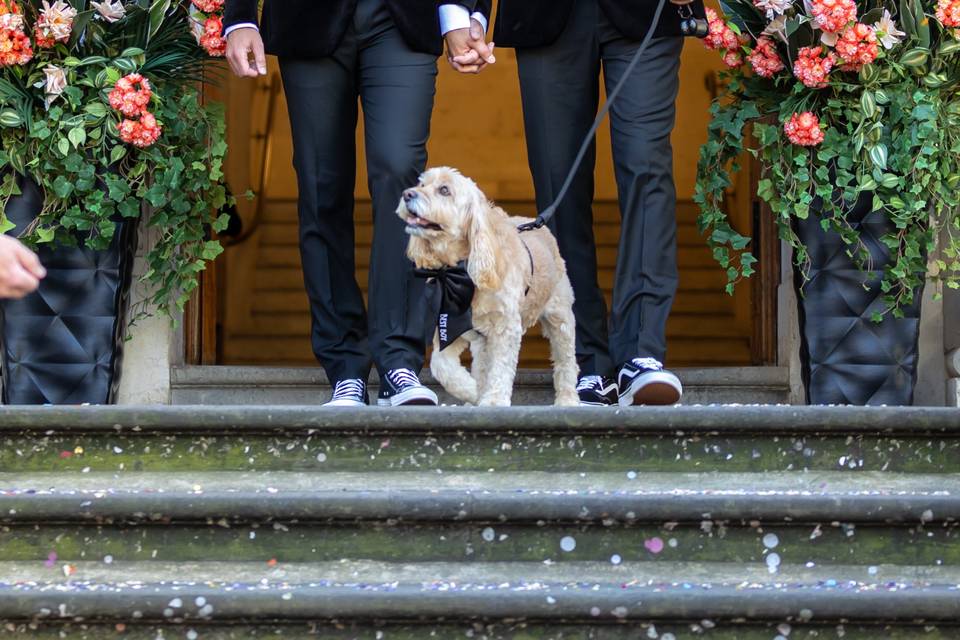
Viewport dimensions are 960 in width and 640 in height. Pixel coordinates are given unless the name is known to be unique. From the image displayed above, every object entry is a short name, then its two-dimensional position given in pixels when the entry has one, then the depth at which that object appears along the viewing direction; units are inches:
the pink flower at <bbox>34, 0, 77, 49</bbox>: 338.6
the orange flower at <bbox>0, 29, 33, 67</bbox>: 336.2
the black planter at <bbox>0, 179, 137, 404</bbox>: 346.0
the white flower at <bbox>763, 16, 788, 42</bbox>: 340.5
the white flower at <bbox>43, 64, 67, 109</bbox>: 340.5
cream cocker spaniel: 304.0
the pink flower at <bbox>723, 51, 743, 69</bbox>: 354.6
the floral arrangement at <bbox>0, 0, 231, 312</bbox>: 340.2
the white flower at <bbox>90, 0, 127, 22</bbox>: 343.6
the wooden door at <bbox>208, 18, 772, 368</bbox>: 677.9
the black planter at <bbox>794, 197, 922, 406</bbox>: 340.5
